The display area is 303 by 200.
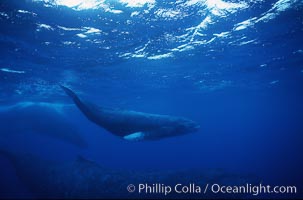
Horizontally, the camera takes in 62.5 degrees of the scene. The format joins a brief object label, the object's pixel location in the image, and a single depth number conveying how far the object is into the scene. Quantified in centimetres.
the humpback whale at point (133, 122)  709
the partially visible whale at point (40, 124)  2989
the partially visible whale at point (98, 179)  927
